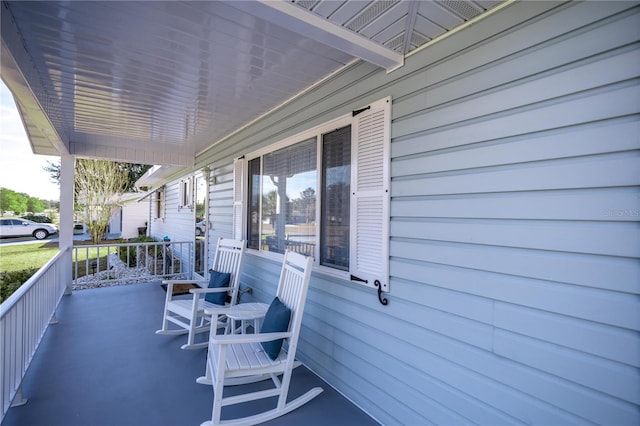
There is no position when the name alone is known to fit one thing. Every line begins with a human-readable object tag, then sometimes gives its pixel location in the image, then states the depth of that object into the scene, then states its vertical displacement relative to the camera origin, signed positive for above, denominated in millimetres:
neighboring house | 15367 -228
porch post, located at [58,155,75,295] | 5086 +36
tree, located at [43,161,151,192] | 17438 +2409
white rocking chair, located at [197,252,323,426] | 2049 -1018
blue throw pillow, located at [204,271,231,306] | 3656 -807
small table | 2664 -832
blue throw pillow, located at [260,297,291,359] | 2346 -819
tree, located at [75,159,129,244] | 11211 +794
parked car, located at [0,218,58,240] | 14198 -767
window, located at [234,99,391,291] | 2256 +195
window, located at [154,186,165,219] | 11406 +417
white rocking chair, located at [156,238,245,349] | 3371 -970
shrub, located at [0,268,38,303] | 4918 -1146
